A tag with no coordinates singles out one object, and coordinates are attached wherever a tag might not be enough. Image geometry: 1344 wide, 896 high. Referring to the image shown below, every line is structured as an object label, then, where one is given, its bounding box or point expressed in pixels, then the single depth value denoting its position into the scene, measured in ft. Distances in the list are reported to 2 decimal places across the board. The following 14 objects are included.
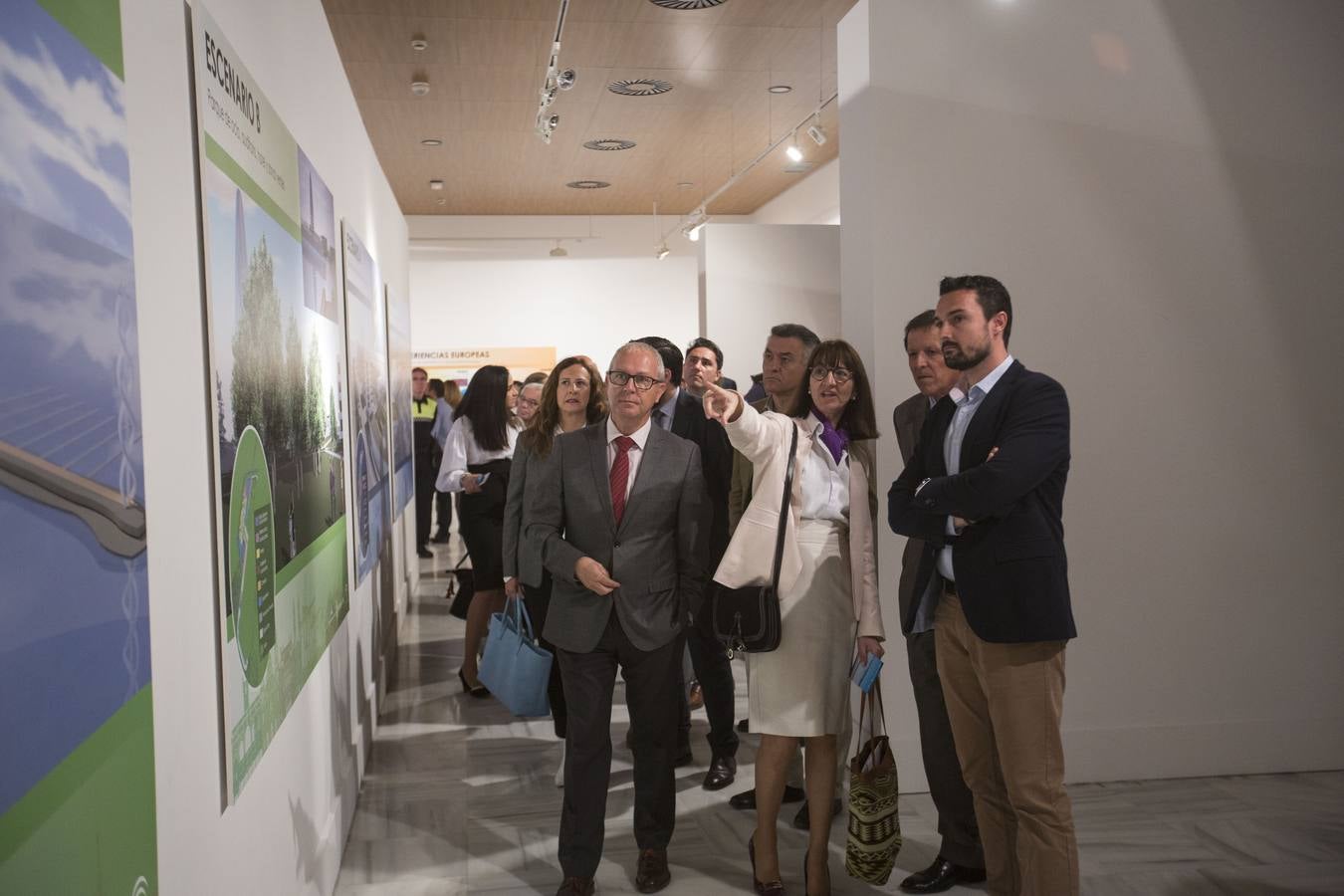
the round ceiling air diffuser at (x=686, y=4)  23.98
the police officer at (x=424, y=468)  37.29
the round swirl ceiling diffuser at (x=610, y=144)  38.06
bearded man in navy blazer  8.98
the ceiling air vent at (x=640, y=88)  30.66
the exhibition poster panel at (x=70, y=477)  3.62
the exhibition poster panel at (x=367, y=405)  14.99
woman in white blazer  10.66
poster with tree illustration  6.89
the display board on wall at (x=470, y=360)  52.26
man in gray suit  10.89
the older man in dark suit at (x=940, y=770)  11.41
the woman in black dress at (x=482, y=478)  18.62
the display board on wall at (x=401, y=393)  24.32
